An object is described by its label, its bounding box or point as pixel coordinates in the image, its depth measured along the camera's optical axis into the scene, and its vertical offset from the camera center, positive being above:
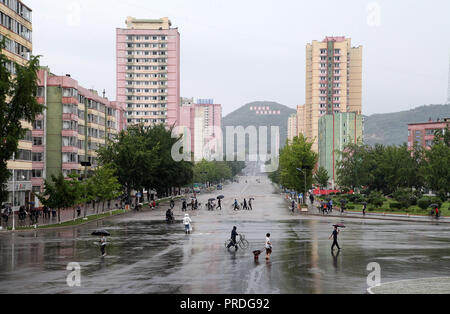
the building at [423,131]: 148.25 +12.82
